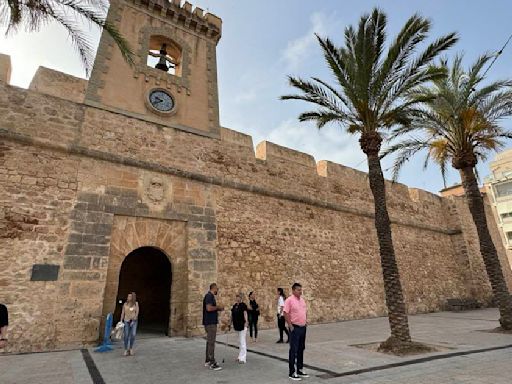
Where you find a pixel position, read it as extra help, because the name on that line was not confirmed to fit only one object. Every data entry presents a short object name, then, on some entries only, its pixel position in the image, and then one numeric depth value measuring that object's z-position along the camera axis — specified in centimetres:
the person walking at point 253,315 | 757
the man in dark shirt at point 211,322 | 481
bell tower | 932
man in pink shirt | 426
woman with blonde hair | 589
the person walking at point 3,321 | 387
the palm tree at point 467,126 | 930
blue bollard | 627
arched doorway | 1109
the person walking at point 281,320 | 716
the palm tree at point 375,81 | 756
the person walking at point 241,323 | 518
